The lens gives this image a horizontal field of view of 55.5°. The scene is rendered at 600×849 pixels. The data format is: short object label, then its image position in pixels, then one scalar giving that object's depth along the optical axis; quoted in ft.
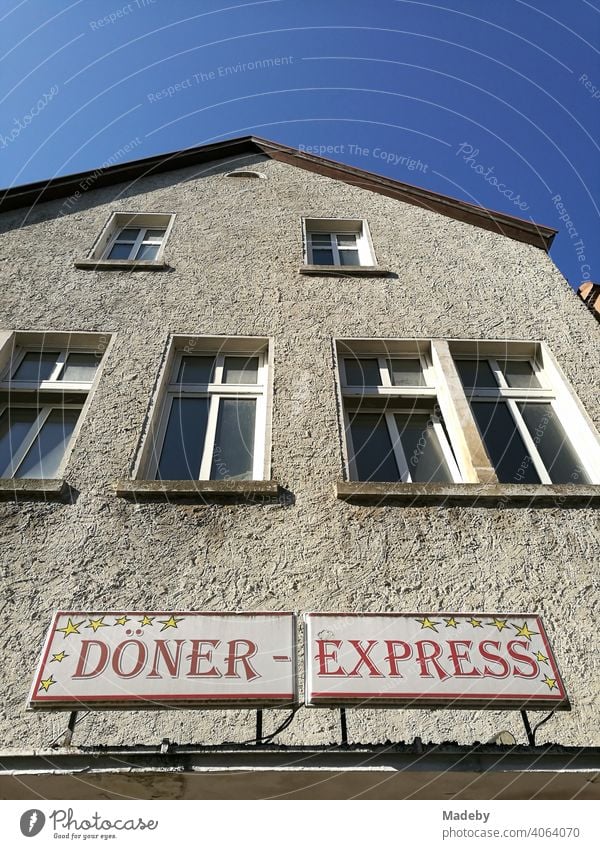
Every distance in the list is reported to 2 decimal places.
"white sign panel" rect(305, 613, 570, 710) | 10.78
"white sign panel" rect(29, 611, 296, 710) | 10.62
